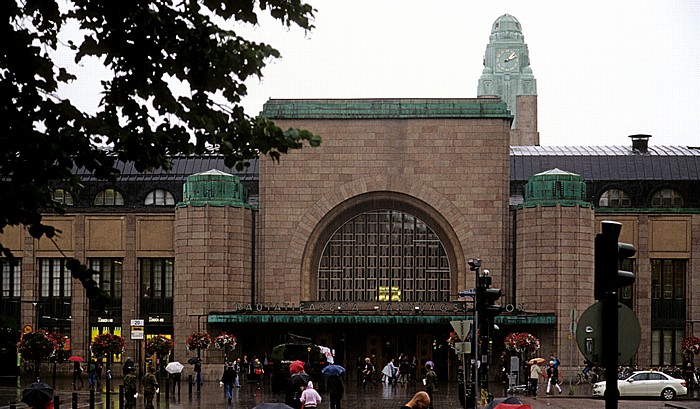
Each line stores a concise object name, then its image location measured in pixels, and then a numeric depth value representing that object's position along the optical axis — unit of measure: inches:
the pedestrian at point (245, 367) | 2992.1
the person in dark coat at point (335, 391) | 1779.0
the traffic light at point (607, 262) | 547.2
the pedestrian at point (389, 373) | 2903.5
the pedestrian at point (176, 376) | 2415.7
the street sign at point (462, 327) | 1535.4
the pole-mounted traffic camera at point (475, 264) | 1819.6
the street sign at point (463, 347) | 1662.2
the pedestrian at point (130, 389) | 1600.6
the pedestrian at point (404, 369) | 2987.2
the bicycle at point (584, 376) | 2973.9
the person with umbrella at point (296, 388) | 1432.1
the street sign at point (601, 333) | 543.3
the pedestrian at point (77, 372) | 2655.0
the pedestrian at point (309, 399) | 1369.3
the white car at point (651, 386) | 2395.4
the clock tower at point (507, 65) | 7325.8
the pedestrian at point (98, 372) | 2564.5
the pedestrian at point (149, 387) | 1665.8
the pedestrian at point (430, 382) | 1883.6
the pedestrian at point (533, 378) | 2420.0
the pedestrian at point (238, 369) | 2711.6
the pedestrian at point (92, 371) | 2441.1
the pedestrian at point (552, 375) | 2522.1
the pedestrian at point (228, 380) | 2138.3
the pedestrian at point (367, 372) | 2797.7
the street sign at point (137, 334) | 2628.4
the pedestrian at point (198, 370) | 2559.1
